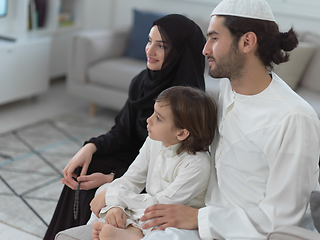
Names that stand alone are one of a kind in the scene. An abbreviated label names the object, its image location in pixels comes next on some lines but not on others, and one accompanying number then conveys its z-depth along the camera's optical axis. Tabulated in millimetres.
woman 1516
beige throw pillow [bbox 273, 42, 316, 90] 3010
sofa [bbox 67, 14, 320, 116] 3029
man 1065
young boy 1263
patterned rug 2016
